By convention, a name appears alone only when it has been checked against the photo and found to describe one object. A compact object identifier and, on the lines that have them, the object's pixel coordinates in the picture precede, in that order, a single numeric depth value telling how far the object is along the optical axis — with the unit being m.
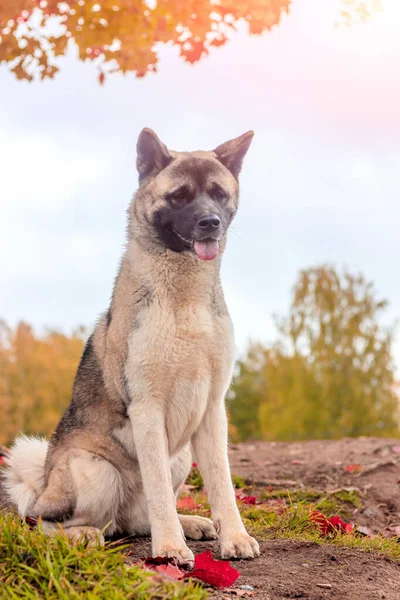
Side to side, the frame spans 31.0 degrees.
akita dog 4.41
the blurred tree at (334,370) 23.38
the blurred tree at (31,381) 34.31
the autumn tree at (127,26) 8.25
